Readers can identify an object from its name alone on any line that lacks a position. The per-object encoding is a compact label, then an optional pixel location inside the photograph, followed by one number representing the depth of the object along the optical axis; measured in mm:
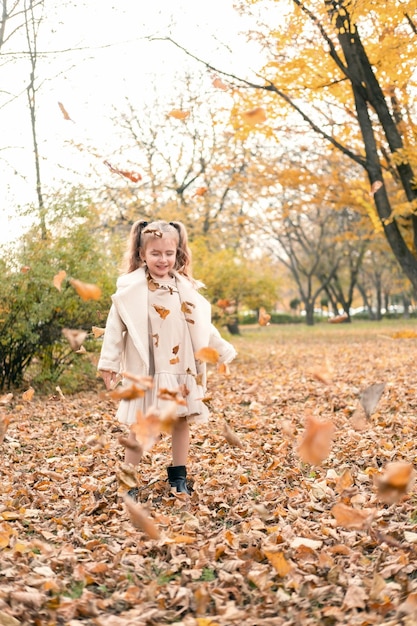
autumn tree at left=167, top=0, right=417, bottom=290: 9570
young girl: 4004
